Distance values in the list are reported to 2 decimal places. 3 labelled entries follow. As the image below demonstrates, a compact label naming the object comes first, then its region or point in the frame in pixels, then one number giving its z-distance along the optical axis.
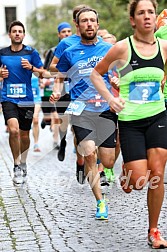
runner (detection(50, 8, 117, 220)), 12.03
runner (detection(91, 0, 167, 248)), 9.20
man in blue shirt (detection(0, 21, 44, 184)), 15.33
